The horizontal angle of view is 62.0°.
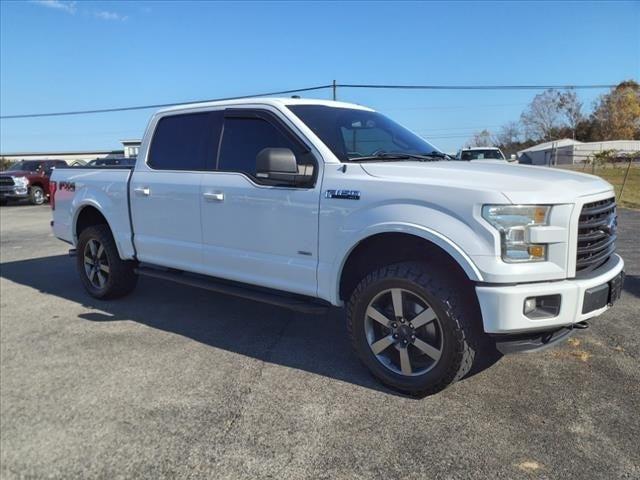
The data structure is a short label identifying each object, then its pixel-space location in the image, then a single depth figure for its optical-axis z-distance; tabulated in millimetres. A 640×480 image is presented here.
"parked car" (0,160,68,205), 21562
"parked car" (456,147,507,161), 18047
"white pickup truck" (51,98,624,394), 3090
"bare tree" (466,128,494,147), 98569
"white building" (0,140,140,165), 78250
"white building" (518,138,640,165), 55631
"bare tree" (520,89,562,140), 94062
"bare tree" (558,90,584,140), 93375
